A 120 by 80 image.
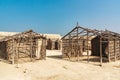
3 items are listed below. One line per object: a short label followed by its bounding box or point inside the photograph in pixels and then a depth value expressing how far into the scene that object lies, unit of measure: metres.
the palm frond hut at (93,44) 10.49
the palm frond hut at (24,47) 10.00
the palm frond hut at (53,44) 21.64
